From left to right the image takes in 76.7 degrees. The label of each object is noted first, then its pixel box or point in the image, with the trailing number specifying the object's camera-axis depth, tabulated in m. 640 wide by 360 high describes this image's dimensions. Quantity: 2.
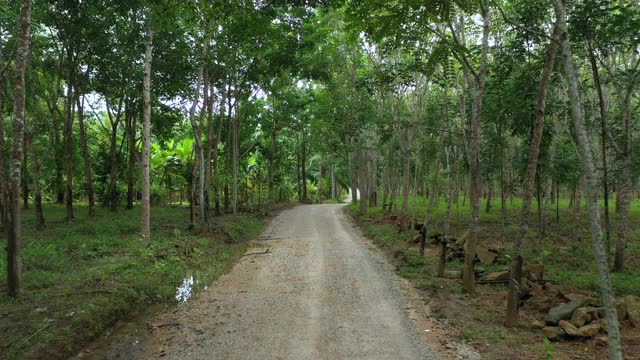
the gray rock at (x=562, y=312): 6.43
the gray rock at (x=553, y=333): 5.99
